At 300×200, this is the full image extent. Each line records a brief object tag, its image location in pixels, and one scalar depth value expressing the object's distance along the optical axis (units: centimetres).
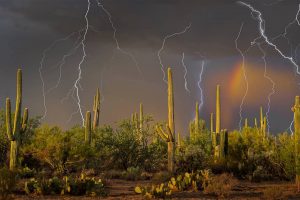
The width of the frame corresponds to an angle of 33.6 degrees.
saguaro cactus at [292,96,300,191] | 1997
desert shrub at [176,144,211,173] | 2583
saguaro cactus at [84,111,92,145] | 2967
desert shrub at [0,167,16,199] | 1411
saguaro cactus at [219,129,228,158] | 2945
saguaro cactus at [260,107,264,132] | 3796
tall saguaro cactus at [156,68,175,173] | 2453
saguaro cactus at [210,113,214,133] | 4175
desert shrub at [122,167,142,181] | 2411
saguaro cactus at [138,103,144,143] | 3150
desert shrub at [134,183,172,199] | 1562
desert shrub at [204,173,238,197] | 1697
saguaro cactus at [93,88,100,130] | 3838
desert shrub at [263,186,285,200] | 1622
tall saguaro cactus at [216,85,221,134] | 3234
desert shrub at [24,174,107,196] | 1656
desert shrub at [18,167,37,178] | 2196
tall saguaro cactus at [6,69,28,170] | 2283
